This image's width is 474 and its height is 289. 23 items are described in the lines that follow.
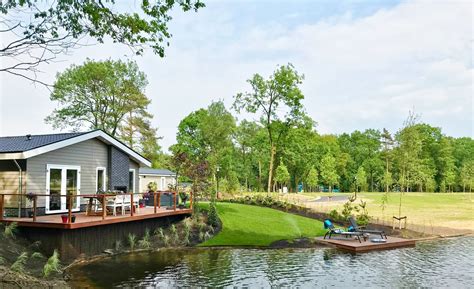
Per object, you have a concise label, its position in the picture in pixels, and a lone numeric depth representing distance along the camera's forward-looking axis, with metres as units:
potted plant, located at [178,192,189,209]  20.27
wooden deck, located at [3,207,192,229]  13.46
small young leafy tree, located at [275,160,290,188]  58.41
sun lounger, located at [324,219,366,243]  17.98
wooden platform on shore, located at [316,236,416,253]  16.64
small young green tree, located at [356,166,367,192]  76.18
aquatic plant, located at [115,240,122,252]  15.51
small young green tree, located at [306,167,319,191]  69.94
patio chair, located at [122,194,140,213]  16.70
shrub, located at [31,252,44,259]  12.50
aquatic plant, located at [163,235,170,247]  16.96
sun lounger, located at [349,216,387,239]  18.22
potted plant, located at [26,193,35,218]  15.38
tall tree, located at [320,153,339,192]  70.75
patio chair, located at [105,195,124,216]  16.36
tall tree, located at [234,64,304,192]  35.50
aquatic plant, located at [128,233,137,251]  16.04
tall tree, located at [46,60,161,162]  40.97
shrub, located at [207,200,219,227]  19.82
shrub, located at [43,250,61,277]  11.32
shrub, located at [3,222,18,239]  13.50
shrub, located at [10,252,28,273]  10.60
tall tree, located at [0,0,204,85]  9.62
